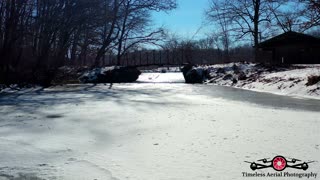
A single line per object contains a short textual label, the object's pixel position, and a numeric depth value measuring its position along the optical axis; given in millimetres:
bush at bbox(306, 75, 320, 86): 12271
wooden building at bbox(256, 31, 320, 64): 27088
